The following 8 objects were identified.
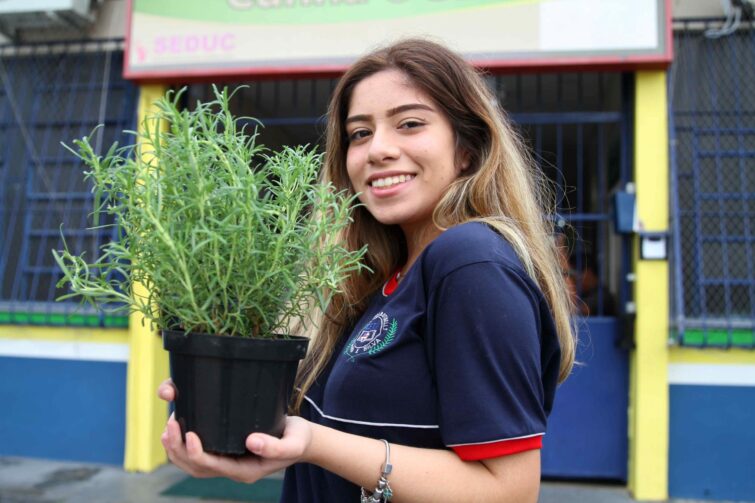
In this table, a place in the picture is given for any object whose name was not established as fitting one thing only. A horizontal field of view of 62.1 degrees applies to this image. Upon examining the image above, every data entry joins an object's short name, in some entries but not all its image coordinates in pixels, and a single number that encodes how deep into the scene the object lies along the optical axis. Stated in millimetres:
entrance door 4250
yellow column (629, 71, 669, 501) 3986
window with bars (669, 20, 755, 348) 4016
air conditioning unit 4680
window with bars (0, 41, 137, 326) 4855
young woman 982
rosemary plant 850
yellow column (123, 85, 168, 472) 4500
